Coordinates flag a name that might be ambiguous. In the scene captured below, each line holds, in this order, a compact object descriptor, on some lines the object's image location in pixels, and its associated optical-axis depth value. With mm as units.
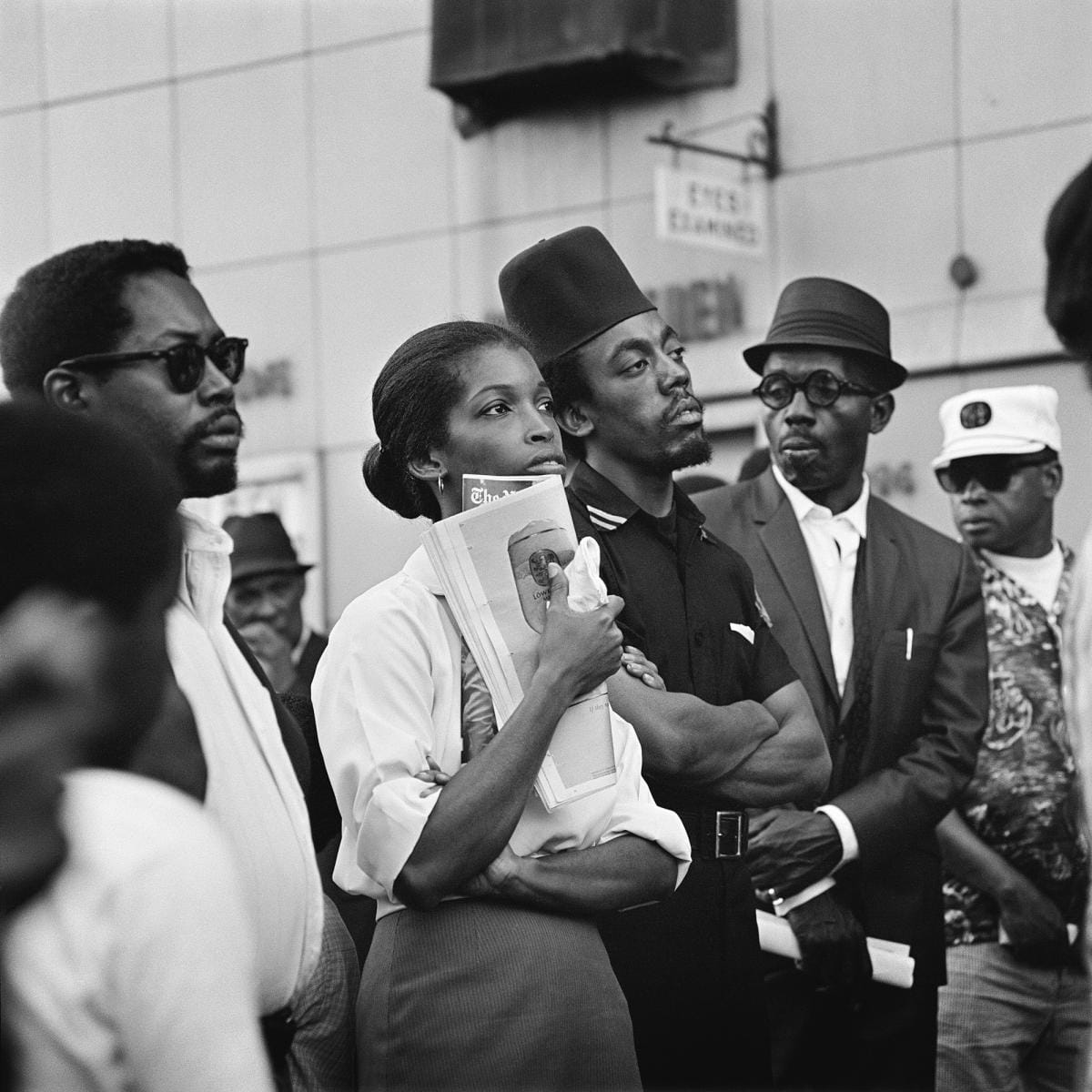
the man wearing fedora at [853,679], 5055
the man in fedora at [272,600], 7617
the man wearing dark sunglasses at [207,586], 2799
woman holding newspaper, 3156
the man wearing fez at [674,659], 3984
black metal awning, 12453
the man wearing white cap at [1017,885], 5742
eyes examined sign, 11445
